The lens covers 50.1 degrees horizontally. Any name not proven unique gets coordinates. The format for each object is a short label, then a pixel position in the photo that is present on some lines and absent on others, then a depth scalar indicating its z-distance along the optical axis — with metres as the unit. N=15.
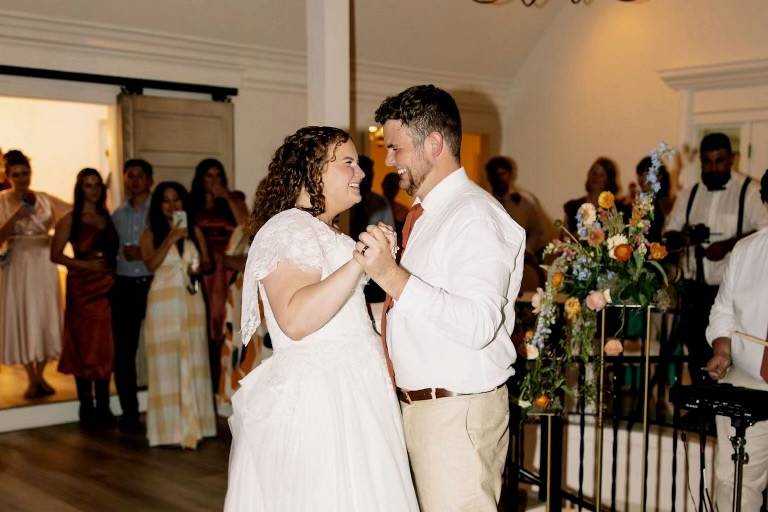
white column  5.06
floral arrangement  3.06
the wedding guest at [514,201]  7.16
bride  2.21
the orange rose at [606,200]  3.07
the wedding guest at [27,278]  5.71
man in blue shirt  5.46
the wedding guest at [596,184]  6.46
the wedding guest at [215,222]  5.92
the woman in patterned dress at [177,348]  5.00
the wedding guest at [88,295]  5.52
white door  5.89
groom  2.18
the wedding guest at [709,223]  5.31
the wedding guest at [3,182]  6.14
